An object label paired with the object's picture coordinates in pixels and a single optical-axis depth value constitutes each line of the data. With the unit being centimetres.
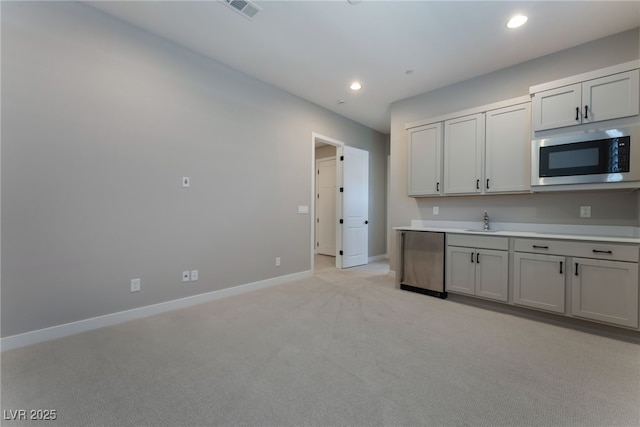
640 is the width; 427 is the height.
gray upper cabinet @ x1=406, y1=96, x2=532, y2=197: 309
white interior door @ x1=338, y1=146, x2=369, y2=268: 513
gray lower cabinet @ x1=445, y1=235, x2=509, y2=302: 293
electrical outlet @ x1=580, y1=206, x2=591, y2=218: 282
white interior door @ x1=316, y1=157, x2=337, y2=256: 634
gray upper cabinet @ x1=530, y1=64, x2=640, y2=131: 239
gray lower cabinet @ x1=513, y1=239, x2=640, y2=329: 228
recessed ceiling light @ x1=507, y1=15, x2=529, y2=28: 249
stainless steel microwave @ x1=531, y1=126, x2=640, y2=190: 238
